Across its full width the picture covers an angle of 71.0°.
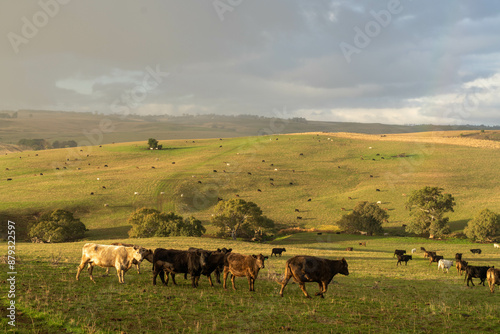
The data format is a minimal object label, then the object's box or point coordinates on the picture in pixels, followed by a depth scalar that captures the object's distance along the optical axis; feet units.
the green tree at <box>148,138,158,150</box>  496.64
